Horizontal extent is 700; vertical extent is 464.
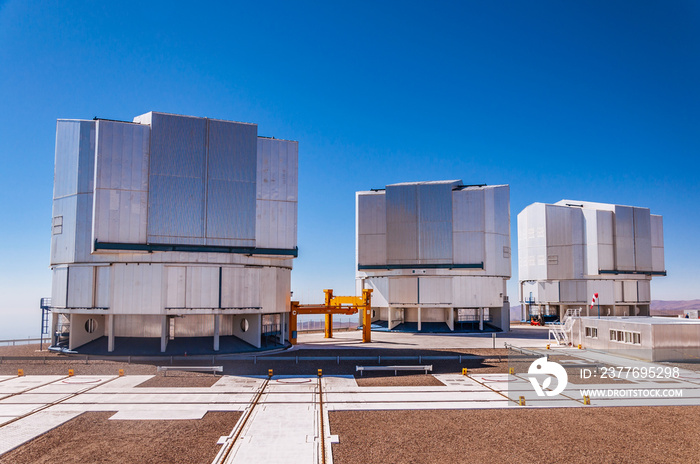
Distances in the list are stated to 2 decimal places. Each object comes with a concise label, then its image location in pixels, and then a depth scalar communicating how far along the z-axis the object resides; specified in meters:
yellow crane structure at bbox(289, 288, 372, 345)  46.44
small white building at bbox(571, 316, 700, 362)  33.06
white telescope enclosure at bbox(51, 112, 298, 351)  37.91
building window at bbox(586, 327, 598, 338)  40.56
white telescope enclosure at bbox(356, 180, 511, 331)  60.22
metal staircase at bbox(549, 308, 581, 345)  44.04
